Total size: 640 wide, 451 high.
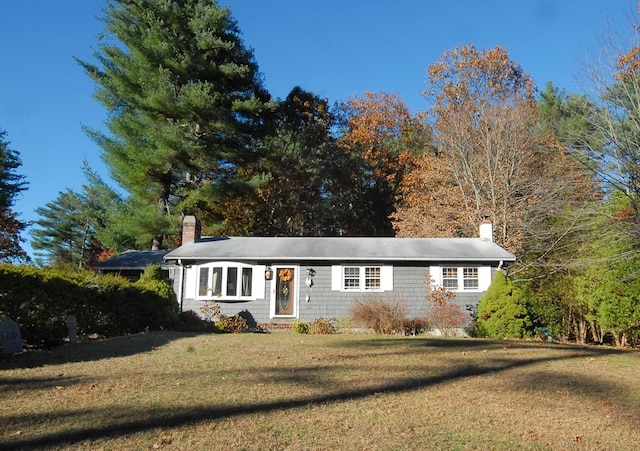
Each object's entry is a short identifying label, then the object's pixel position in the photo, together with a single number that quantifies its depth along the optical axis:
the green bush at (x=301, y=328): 16.78
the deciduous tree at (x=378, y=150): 33.50
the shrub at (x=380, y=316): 15.97
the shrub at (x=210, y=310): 18.05
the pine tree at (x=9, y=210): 33.83
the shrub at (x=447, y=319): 16.95
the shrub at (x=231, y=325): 16.50
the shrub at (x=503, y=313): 15.20
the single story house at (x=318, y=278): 18.11
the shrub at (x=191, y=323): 15.90
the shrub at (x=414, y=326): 16.20
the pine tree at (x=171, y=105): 24.69
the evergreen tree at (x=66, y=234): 53.38
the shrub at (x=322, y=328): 16.42
